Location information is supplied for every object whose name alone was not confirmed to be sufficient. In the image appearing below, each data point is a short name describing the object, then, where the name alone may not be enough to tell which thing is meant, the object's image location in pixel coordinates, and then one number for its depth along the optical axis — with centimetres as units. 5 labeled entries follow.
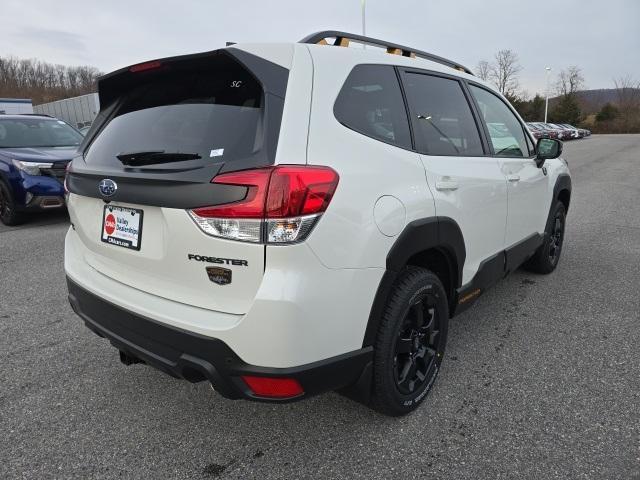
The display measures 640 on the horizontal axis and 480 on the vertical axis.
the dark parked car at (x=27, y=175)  660
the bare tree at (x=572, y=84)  6925
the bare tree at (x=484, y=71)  6278
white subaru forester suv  170
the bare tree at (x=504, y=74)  6281
